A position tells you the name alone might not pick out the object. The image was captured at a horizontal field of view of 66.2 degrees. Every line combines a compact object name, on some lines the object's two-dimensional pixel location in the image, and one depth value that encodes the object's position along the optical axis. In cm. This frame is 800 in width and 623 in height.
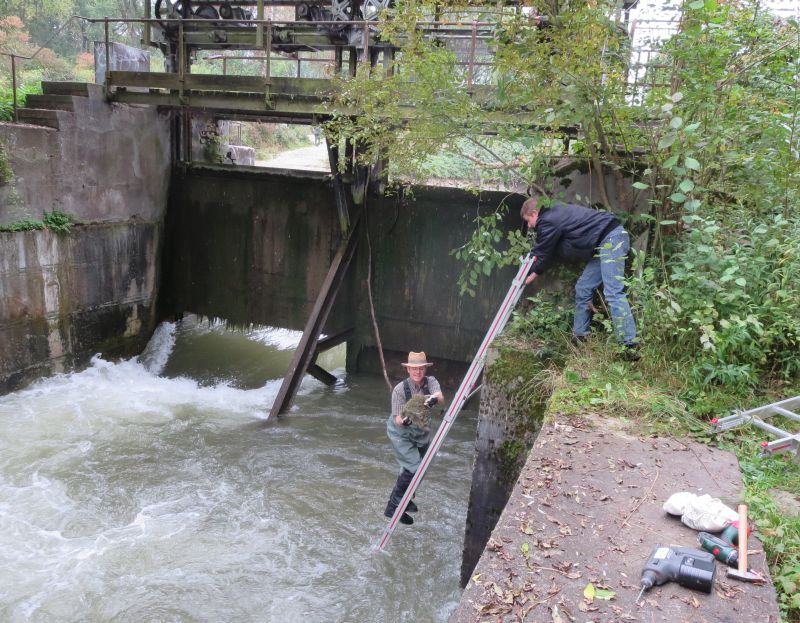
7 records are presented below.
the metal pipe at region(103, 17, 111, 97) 914
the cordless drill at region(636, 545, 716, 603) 247
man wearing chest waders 515
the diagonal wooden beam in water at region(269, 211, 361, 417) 877
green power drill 262
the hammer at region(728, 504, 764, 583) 252
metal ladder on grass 354
